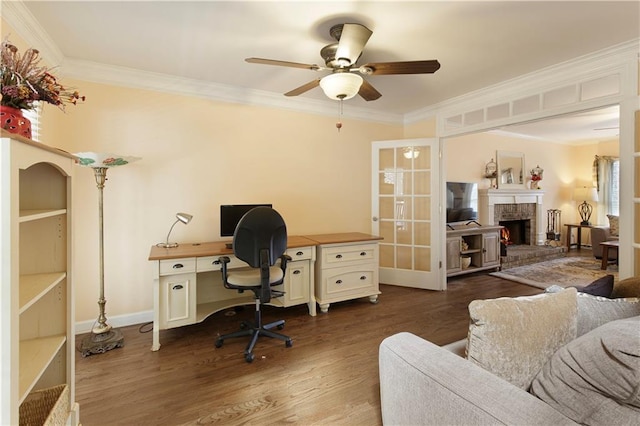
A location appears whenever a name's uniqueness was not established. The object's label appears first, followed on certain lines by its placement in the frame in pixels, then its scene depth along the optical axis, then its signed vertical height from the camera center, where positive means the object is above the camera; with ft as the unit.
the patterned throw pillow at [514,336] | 3.45 -1.53
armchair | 17.97 -1.68
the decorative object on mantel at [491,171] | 18.28 +2.43
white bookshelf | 3.77 -0.95
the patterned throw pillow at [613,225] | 18.07 -0.95
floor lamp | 7.56 -1.92
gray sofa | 2.75 -1.82
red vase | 3.55 +1.14
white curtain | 20.31 +1.79
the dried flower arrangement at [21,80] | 3.56 +1.66
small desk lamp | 8.76 -0.27
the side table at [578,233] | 21.10 -1.71
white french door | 12.98 +0.02
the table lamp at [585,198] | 20.90 +0.85
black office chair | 7.60 -1.22
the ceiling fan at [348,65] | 6.47 +3.38
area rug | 14.09 -3.34
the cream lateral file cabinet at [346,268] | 10.52 -2.16
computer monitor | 9.50 -0.20
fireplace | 18.19 -0.12
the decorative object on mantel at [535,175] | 20.31 +2.41
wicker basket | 3.94 -2.73
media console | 14.61 -2.05
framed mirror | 18.89 +2.70
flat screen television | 15.81 +0.49
